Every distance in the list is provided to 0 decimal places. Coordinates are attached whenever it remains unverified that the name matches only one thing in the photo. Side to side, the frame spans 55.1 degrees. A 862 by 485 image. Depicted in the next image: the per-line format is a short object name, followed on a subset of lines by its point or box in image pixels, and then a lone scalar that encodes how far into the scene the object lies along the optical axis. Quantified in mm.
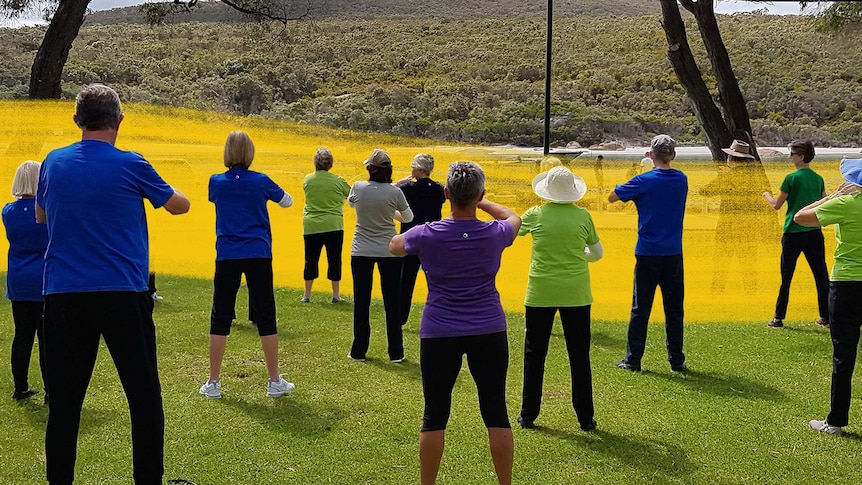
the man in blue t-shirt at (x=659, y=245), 6902
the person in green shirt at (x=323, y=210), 9711
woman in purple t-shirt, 4203
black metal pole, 15944
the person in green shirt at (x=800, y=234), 8516
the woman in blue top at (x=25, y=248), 5809
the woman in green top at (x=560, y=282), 5609
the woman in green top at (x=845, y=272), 5406
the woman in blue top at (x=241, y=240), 6180
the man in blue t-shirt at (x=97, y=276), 3930
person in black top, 8086
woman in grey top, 7270
